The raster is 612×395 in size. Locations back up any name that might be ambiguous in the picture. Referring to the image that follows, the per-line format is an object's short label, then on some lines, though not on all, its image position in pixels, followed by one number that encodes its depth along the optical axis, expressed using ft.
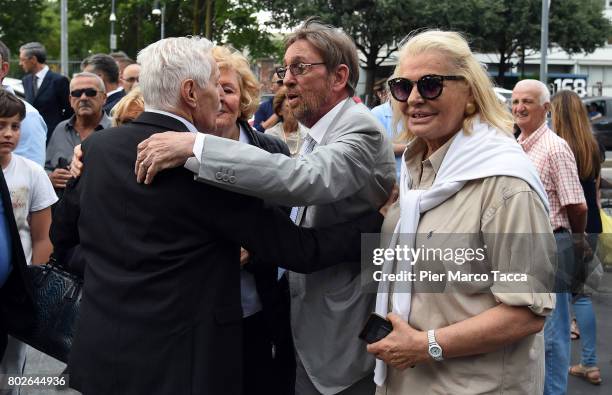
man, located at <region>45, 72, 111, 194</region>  18.60
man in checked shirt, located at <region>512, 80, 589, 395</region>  15.31
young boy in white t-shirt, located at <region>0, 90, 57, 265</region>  13.07
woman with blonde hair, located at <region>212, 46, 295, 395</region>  9.96
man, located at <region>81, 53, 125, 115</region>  24.22
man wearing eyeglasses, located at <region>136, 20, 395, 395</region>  7.51
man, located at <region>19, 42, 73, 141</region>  28.22
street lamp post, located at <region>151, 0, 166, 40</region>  108.70
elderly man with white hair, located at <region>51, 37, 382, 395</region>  7.46
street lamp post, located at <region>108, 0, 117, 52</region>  113.41
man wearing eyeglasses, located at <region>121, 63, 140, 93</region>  25.98
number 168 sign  125.39
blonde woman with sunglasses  7.16
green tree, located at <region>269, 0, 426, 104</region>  121.60
